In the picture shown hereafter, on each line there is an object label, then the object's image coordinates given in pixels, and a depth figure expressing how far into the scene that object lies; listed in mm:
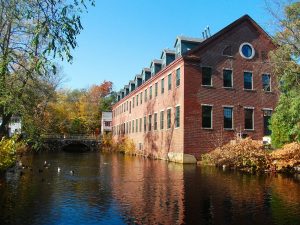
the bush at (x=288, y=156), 15599
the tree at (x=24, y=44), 4551
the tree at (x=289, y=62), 15007
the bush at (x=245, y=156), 16374
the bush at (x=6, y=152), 11522
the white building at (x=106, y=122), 55350
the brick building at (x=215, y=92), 21107
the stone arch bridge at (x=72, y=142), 44309
